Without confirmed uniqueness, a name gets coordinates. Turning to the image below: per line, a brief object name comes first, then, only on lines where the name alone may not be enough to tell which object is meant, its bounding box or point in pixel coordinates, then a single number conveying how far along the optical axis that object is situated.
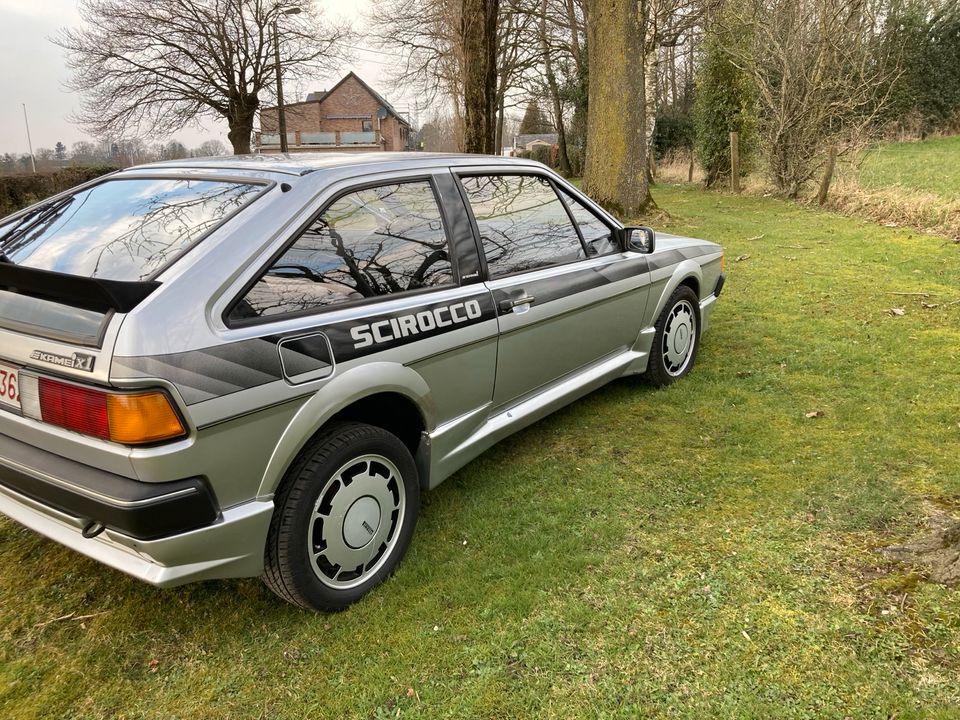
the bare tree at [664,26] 20.00
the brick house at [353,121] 59.47
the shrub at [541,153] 44.49
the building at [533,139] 64.88
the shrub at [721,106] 17.08
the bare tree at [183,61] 27.02
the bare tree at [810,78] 12.90
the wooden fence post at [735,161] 16.95
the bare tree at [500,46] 25.55
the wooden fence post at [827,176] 13.04
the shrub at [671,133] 28.56
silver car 2.05
